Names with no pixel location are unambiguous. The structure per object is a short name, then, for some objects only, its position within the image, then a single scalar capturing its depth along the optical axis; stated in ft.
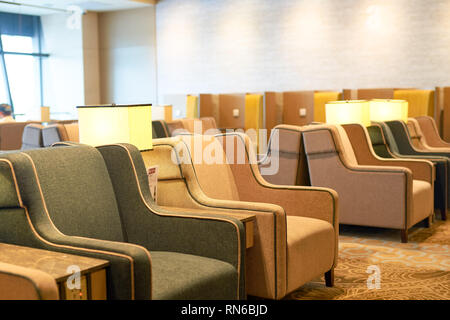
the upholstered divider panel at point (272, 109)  32.78
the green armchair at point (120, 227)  6.34
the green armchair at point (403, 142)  19.97
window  31.17
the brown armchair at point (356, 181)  14.74
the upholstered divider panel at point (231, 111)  33.71
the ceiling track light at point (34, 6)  31.54
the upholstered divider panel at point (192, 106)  34.96
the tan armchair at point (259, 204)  9.20
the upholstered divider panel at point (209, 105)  35.04
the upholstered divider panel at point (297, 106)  32.22
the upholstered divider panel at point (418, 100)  27.76
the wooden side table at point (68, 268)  5.58
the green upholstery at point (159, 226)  8.09
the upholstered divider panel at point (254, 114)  32.58
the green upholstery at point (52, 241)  6.07
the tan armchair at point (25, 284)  5.17
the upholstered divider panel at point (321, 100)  30.48
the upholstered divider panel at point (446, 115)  28.02
